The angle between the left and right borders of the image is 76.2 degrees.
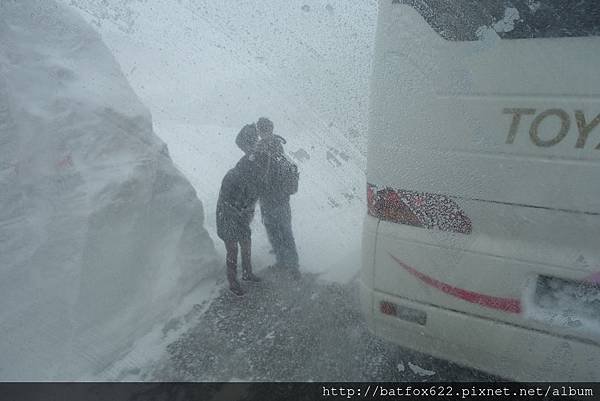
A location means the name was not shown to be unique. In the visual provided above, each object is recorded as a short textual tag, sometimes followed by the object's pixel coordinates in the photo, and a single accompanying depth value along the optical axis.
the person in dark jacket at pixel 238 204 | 3.41
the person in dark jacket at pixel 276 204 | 3.56
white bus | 1.54
